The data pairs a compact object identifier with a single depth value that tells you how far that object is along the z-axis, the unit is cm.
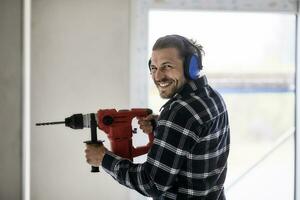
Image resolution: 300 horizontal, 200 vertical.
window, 277
